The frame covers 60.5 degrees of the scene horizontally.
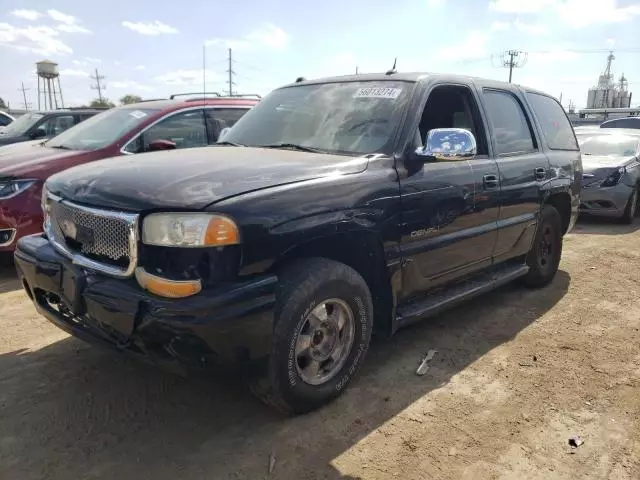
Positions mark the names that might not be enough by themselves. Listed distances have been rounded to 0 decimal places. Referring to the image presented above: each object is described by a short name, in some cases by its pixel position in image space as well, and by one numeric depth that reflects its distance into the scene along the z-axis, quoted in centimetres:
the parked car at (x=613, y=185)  852
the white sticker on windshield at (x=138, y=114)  605
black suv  243
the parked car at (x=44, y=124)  874
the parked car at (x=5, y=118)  1334
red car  507
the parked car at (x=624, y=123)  1741
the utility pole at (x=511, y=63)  6419
